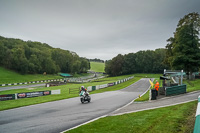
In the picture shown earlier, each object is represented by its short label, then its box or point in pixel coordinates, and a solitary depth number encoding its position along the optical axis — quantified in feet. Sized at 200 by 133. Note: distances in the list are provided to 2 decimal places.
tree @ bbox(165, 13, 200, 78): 102.99
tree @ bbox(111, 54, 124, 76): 317.63
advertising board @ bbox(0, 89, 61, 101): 66.33
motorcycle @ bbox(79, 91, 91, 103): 51.75
